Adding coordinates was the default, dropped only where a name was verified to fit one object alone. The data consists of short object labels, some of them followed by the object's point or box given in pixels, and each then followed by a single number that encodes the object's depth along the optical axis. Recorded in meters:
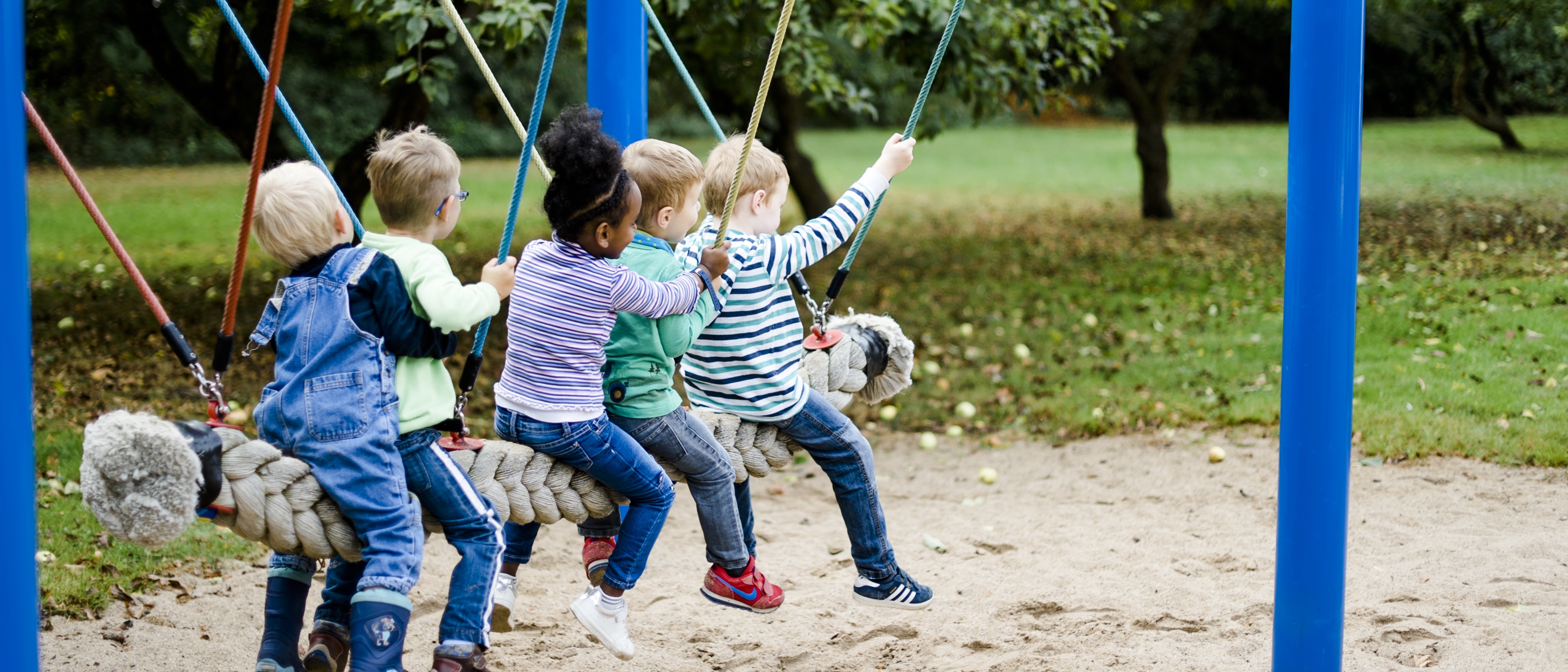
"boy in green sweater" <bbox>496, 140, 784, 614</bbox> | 2.98
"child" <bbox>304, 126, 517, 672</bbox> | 2.64
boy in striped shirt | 3.14
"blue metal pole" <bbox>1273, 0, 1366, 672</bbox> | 2.67
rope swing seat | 2.34
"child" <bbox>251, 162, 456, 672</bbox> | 2.53
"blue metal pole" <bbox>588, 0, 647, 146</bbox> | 3.93
